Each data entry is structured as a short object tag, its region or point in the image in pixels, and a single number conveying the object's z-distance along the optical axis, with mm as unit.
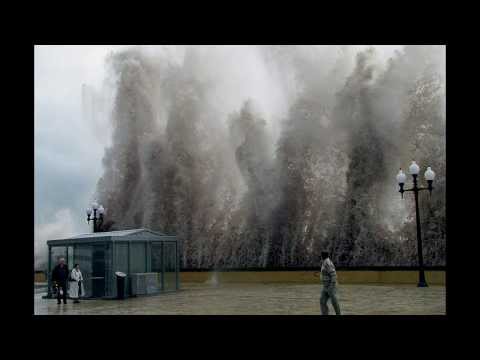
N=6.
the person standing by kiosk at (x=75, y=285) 16609
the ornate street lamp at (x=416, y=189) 18188
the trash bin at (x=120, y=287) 17062
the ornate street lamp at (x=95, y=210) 22484
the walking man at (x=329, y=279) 10617
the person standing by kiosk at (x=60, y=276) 16281
